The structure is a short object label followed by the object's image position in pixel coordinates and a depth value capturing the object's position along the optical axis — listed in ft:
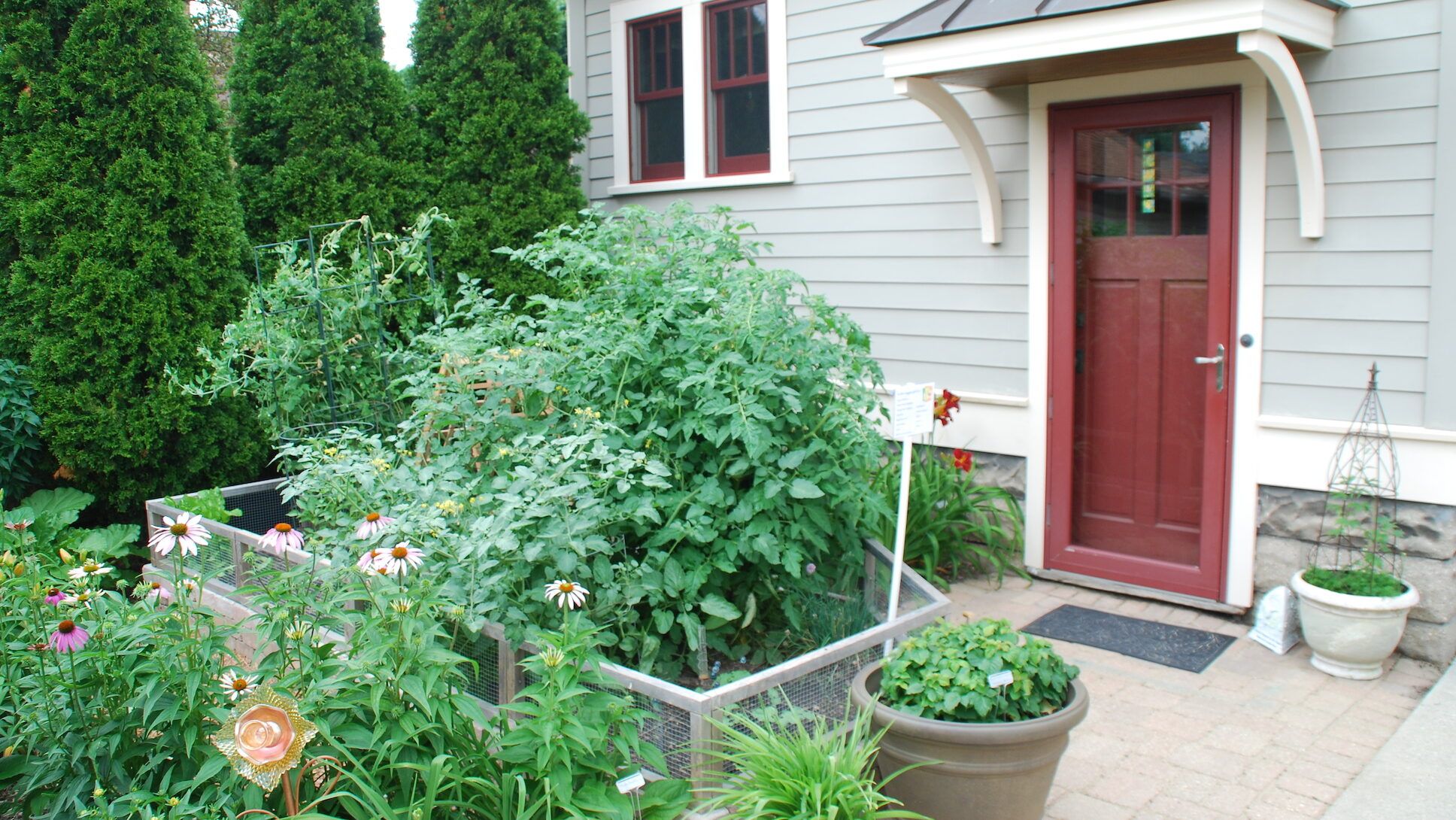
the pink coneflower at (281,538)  8.91
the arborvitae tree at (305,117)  20.40
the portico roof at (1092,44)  13.33
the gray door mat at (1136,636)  14.70
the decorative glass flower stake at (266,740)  7.30
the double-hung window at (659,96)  22.48
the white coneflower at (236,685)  8.14
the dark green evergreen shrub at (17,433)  16.53
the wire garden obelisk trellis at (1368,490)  14.24
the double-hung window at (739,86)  20.95
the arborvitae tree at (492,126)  22.24
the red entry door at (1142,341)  15.64
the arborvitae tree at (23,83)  16.35
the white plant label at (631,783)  8.47
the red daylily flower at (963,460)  17.44
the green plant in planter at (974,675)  9.50
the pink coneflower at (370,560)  8.70
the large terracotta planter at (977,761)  9.25
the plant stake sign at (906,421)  12.06
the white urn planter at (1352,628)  13.47
